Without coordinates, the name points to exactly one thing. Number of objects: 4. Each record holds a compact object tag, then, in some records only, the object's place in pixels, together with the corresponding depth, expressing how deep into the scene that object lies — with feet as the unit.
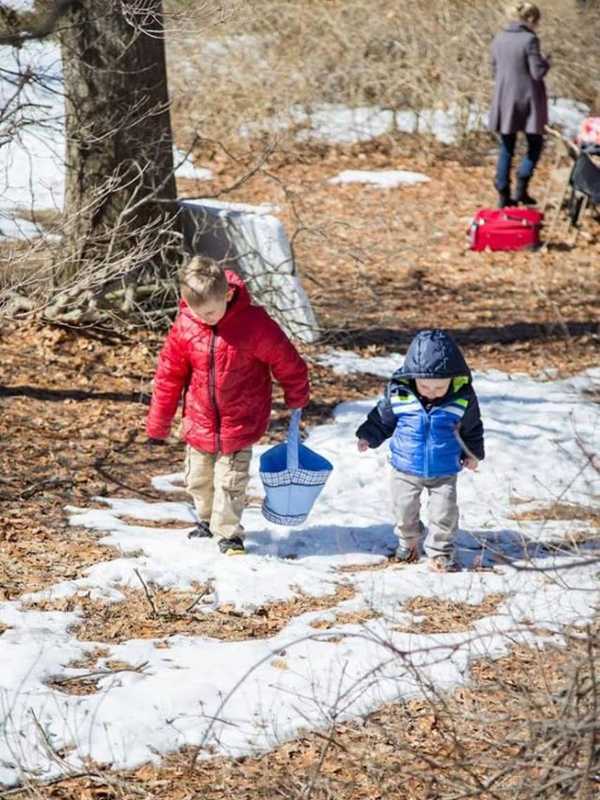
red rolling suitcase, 83.15
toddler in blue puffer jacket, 39.40
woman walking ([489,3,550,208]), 87.51
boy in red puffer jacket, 39.81
